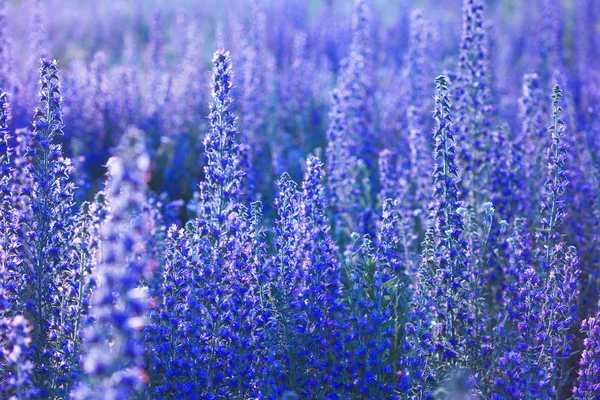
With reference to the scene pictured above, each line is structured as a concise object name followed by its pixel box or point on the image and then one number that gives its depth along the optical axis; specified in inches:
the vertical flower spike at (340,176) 218.1
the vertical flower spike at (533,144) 217.6
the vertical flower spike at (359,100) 264.7
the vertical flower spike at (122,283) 86.3
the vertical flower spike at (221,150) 150.9
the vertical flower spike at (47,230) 147.4
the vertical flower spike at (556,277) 149.8
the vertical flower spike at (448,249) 152.3
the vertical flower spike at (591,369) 139.3
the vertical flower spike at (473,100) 214.1
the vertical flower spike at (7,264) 123.6
